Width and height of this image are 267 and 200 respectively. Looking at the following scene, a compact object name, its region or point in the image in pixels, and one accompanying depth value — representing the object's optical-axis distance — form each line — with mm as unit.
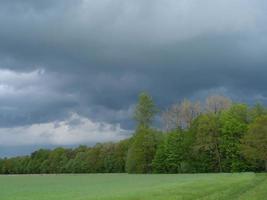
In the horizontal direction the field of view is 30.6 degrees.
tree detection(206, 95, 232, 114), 133125
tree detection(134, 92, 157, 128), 143375
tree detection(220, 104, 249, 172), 118938
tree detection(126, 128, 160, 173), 136250
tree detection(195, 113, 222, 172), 120875
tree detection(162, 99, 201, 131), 133125
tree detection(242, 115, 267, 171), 104938
